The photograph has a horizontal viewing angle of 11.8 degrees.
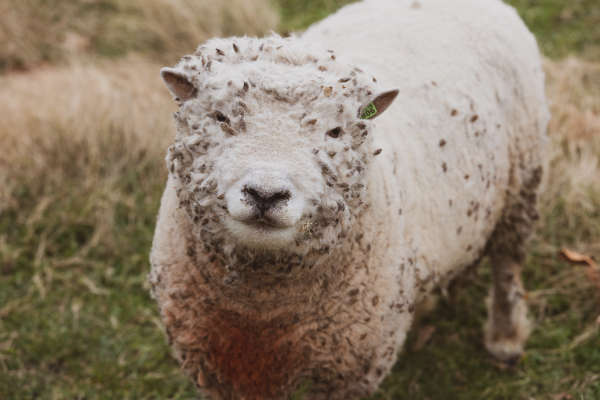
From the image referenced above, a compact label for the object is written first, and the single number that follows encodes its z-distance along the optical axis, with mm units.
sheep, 3190
